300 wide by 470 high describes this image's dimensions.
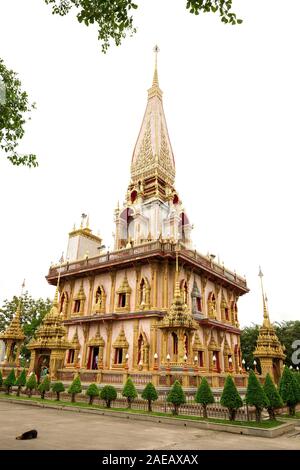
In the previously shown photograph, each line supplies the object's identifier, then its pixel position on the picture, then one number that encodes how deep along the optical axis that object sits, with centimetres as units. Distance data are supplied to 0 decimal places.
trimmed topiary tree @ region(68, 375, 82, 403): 1683
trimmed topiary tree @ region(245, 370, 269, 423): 1234
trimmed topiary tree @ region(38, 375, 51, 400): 1881
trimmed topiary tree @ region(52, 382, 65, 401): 1772
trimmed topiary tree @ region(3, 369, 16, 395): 2105
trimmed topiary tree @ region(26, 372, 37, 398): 1952
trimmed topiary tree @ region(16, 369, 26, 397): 2038
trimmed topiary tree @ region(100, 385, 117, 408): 1545
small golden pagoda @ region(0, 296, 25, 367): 2578
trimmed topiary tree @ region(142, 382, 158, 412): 1445
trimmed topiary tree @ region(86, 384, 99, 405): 1617
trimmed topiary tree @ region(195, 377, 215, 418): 1303
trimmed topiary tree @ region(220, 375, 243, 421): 1240
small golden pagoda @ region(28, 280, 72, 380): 2117
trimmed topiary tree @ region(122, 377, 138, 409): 1521
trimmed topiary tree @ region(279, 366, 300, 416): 1533
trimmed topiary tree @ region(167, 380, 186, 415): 1378
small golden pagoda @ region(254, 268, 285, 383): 2161
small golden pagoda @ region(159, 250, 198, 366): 1855
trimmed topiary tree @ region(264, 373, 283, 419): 1334
